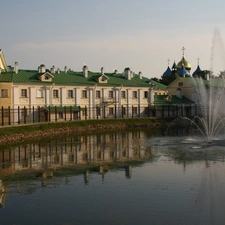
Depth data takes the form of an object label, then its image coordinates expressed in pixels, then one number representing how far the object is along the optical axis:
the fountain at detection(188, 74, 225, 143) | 59.75
